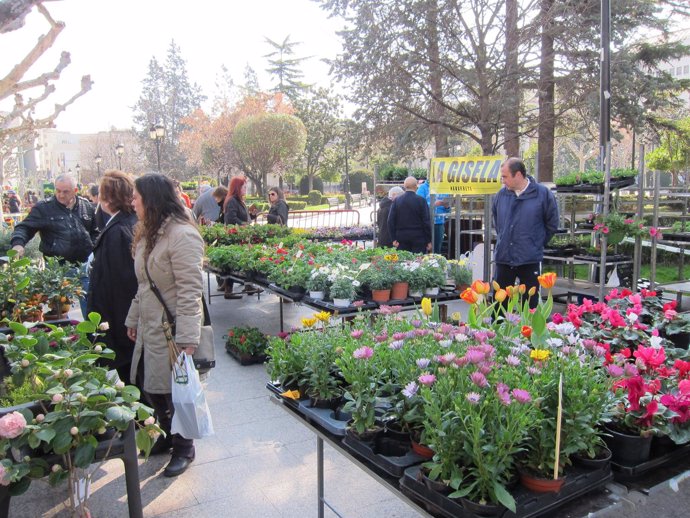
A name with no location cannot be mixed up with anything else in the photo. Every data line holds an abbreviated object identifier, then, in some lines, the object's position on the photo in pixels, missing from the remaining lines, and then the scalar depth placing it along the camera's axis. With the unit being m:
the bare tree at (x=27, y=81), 3.99
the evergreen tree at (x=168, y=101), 48.44
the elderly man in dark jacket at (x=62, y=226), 4.73
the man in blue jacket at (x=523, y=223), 4.65
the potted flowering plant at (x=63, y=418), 1.59
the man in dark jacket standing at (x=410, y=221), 6.70
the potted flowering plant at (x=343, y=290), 4.15
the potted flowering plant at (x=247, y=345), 4.99
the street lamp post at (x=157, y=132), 21.02
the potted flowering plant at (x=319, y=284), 4.39
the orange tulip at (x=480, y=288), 2.29
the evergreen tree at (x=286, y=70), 44.66
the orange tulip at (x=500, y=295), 2.28
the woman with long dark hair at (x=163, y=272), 2.73
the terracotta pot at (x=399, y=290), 4.37
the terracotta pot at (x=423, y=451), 1.66
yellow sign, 5.53
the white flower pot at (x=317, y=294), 4.38
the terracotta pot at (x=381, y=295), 4.28
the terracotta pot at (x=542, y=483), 1.45
